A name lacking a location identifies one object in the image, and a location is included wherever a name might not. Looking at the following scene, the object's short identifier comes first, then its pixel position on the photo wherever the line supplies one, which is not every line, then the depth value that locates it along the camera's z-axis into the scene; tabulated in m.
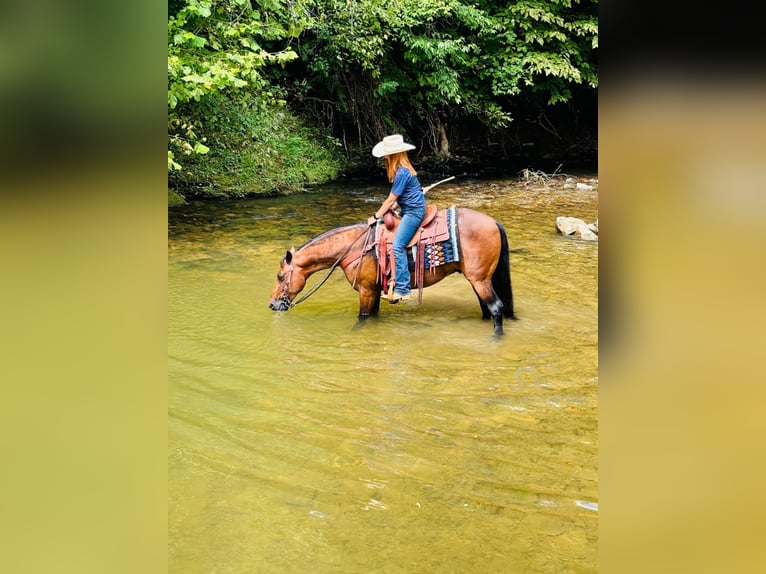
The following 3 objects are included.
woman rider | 6.56
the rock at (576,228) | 10.80
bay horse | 6.59
